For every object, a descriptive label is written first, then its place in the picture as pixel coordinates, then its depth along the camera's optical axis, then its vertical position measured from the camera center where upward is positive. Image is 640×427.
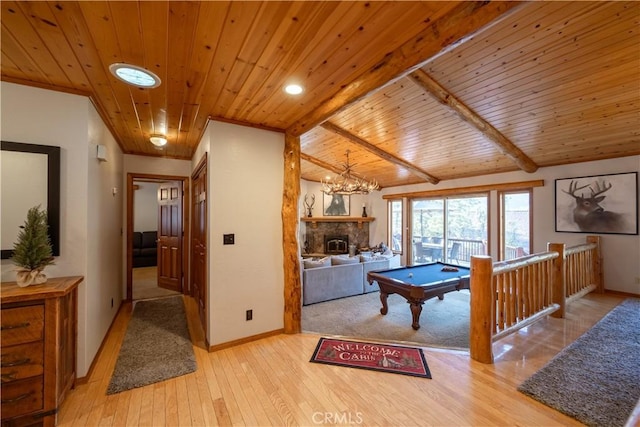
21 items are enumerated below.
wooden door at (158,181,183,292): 4.83 -0.36
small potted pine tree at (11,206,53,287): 1.82 -0.24
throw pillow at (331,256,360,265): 4.89 -0.83
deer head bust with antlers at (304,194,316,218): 8.61 +0.34
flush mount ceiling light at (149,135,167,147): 3.36 +0.96
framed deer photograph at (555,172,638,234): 4.35 +0.19
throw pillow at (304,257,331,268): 4.57 -0.82
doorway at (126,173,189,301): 4.38 -0.42
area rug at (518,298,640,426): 1.89 -1.36
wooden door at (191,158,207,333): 3.17 -0.33
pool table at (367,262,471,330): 3.48 -0.92
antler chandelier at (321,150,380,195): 5.60 +0.60
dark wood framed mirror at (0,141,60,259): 1.93 +0.23
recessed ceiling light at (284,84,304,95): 2.23 +1.08
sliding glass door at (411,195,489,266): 6.39 -0.33
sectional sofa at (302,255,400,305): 4.48 -1.09
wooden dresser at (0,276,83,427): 1.68 -0.89
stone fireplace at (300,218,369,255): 8.57 -0.65
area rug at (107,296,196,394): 2.32 -1.39
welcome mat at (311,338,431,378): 2.45 -1.39
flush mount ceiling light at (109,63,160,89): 1.85 +1.03
